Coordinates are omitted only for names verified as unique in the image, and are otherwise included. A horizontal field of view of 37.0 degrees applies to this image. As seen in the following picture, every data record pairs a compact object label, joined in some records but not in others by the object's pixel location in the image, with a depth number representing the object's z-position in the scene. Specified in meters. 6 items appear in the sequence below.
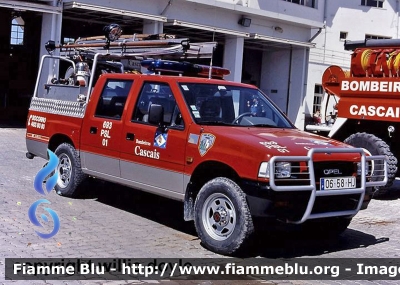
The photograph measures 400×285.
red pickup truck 6.24
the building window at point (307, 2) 29.00
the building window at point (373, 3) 31.75
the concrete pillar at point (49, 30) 19.28
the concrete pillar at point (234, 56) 24.77
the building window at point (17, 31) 26.12
